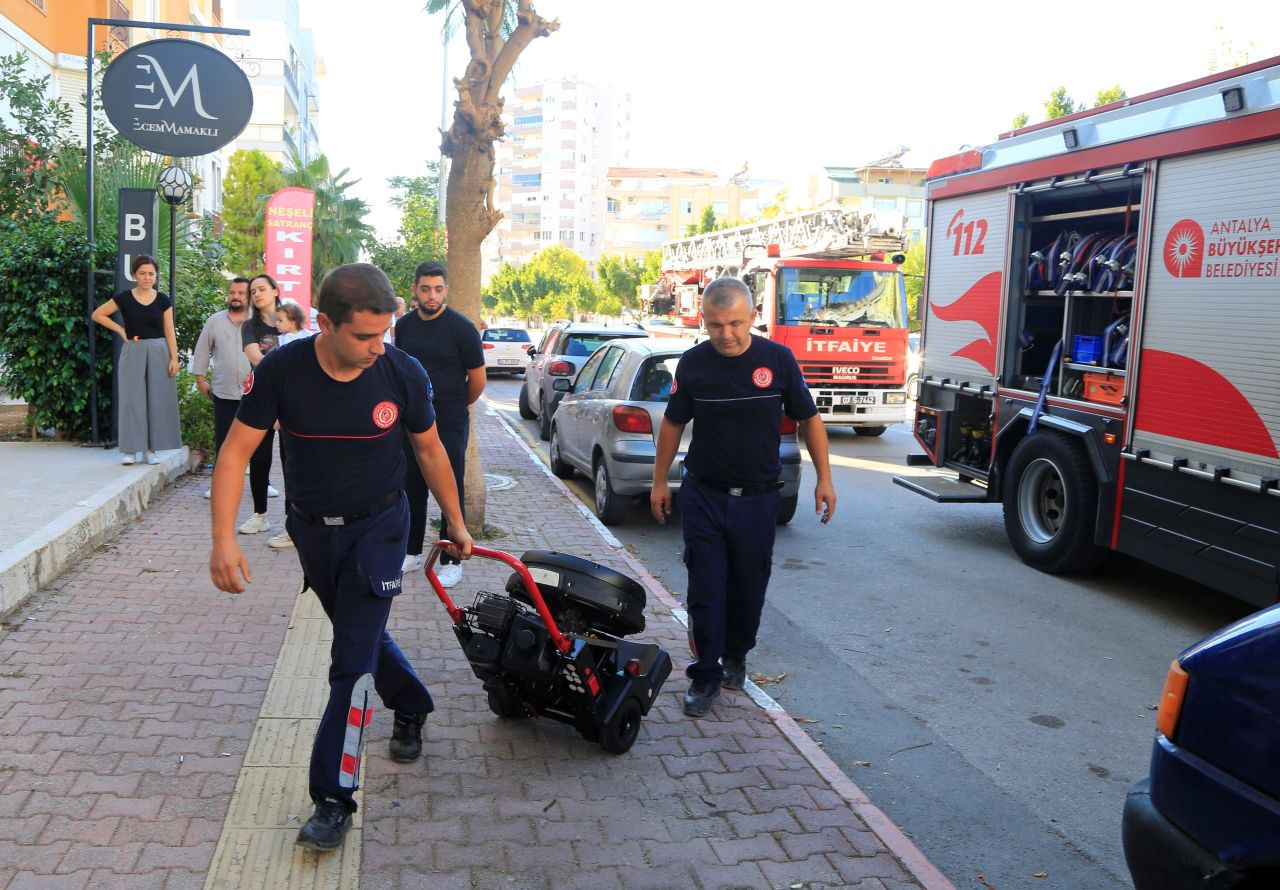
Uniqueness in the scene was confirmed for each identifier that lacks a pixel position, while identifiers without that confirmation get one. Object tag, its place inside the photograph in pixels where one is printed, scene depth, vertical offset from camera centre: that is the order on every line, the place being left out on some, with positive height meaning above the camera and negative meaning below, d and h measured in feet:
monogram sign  31.96 +5.56
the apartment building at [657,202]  385.50 +38.63
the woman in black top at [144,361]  29.66 -1.86
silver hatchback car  30.58 -3.31
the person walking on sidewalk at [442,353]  21.76 -0.97
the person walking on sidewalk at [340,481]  11.39 -1.89
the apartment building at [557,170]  453.58 +56.10
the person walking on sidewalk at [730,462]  16.37 -2.14
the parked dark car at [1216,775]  8.05 -3.31
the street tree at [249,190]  155.94 +14.95
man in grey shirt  26.21 -1.48
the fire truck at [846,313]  54.65 +0.26
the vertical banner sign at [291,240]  73.87 +3.72
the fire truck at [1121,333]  21.13 -0.09
